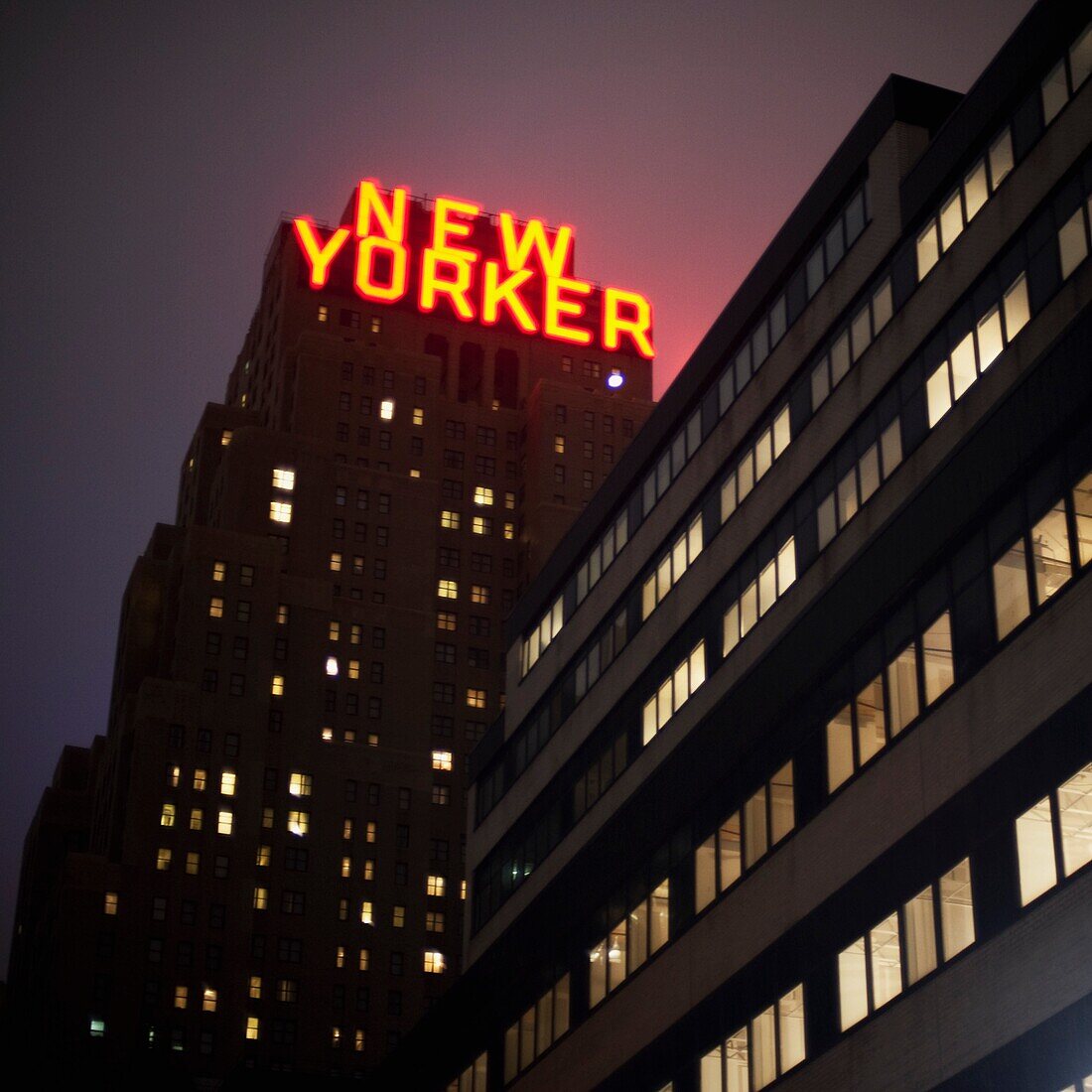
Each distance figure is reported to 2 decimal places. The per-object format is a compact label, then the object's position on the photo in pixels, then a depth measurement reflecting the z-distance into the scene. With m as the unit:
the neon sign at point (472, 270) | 184.25
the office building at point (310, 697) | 140.25
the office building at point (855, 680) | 40.03
